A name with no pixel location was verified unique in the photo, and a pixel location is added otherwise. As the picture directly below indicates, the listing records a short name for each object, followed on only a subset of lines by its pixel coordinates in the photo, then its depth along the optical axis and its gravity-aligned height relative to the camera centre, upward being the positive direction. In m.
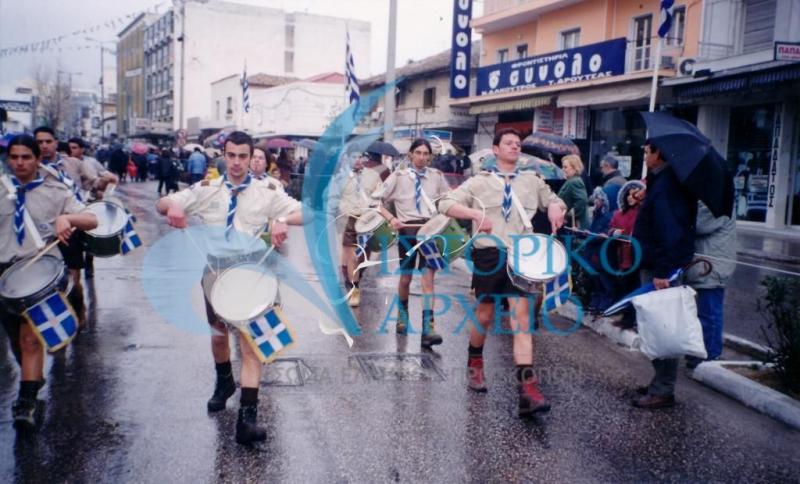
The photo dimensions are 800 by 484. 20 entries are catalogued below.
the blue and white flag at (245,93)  31.27 +3.34
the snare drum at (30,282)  4.10 -0.76
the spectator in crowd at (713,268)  5.63 -0.64
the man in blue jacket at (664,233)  4.93 -0.33
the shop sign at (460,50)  25.77 +4.82
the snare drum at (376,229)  7.61 -0.63
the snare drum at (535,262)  4.71 -0.56
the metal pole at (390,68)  15.55 +2.41
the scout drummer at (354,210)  8.30 -0.48
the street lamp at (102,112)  81.44 +5.66
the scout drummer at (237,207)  4.33 -0.26
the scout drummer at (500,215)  4.95 -0.26
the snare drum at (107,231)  6.08 -0.61
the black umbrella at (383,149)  9.49 +0.34
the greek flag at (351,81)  16.47 +2.17
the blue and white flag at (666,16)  14.34 +3.54
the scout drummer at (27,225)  4.36 -0.43
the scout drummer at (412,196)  6.95 -0.22
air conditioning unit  18.25 +3.19
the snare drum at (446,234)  6.47 -0.56
